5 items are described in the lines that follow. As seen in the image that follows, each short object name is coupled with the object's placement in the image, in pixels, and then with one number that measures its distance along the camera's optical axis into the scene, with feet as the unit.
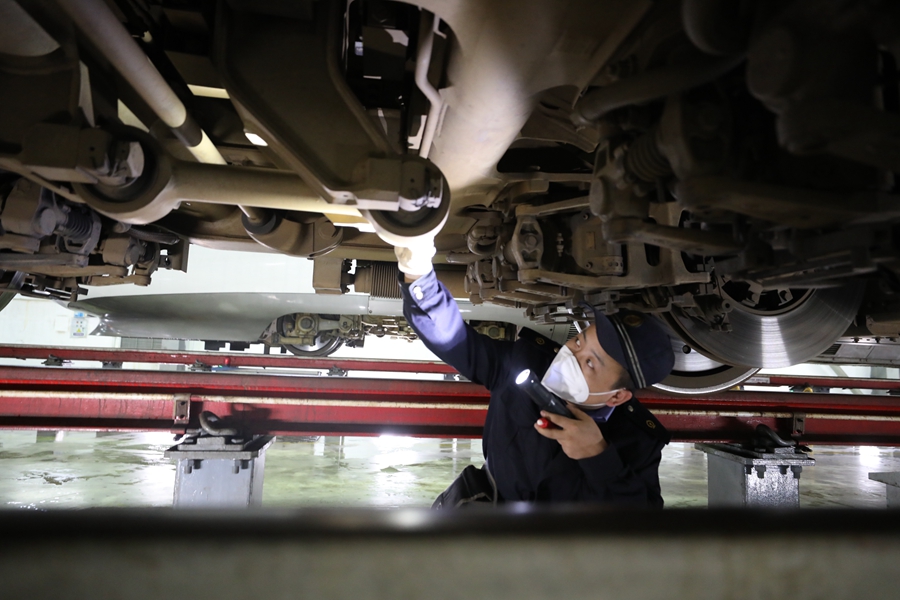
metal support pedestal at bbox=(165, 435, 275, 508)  8.06
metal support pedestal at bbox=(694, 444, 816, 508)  9.37
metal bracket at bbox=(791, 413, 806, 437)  10.35
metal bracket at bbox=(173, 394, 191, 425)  8.55
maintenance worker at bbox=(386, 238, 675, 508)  4.75
